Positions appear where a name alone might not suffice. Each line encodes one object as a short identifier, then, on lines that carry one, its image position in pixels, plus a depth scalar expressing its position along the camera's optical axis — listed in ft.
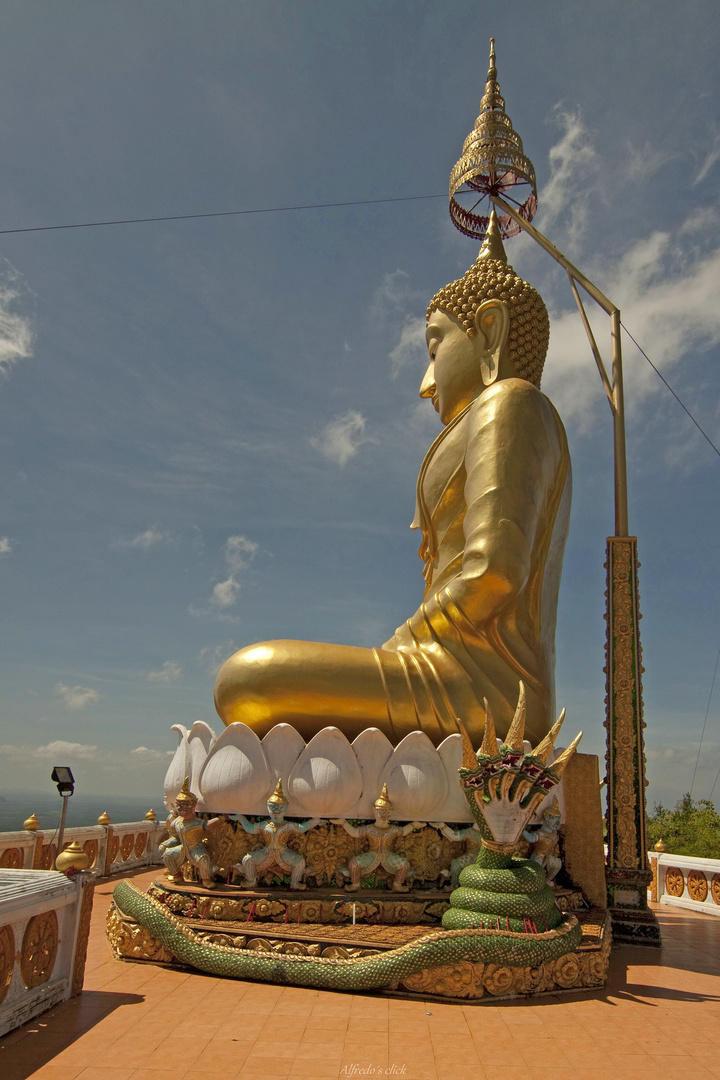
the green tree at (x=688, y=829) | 43.55
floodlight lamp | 22.79
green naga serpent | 17.22
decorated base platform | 17.16
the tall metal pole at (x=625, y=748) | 25.52
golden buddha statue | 23.24
